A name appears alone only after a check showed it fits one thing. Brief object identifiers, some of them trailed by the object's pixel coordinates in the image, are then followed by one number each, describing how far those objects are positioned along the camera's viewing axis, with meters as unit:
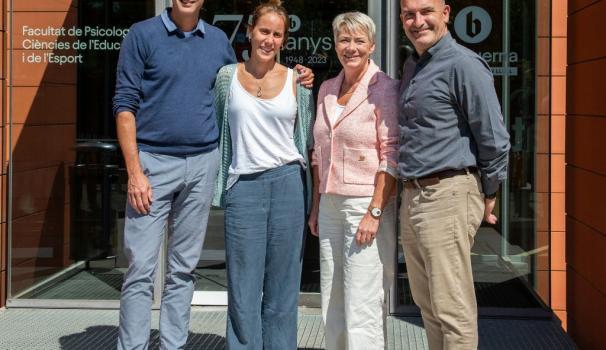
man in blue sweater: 3.93
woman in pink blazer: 3.68
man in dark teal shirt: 3.43
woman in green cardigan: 3.91
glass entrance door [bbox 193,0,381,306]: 5.67
